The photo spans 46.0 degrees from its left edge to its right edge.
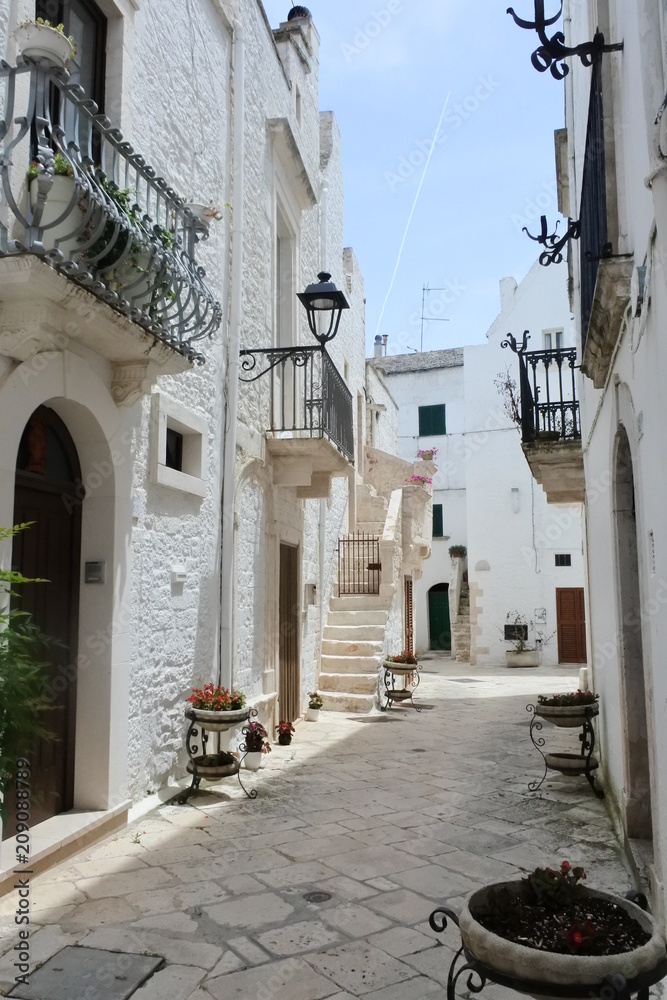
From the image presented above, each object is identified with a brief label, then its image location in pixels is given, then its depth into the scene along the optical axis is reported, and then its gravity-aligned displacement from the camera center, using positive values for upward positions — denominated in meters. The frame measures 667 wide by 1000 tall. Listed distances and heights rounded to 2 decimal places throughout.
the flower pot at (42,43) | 4.09 +2.85
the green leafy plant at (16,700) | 2.56 -0.37
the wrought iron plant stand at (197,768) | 6.20 -1.44
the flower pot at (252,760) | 7.29 -1.61
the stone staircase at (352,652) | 11.59 -1.03
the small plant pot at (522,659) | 19.91 -1.87
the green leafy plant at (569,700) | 6.78 -0.99
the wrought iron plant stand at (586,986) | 2.13 -1.13
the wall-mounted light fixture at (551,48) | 3.58 +2.53
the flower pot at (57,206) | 4.43 +2.16
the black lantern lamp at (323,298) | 7.64 +2.80
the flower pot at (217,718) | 6.28 -1.05
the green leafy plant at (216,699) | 6.50 -0.94
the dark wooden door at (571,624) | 20.06 -1.01
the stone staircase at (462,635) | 21.75 -1.39
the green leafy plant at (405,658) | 12.24 -1.14
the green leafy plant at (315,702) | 10.69 -1.57
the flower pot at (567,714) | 6.60 -1.08
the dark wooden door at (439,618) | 24.73 -1.04
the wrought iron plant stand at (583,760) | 6.48 -1.46
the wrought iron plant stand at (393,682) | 11.80 -1.54
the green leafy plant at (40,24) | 4.17 +3.00
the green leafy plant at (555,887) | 2.59 -1.00
